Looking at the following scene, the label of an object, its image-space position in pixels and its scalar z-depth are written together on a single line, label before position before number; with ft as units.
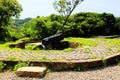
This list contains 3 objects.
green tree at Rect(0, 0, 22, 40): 28.00
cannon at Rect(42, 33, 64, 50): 17.58
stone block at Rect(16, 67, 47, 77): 8.98
